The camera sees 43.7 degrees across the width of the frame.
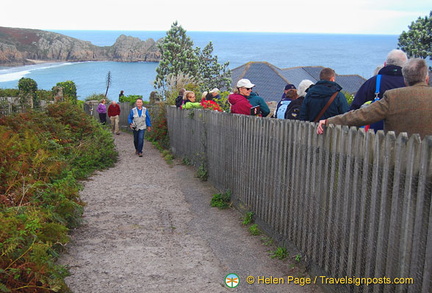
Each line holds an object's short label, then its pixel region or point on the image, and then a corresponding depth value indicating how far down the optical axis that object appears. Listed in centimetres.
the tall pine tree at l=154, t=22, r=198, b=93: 3759
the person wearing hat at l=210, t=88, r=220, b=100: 1314
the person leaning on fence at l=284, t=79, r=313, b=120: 778
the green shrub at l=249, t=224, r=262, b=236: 749
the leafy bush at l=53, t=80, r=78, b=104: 4404
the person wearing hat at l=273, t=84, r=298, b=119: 860
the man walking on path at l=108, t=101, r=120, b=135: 2612
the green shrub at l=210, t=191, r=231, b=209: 930
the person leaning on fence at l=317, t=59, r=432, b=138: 470
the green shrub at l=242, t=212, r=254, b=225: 804
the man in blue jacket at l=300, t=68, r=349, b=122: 665
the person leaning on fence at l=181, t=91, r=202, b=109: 1401
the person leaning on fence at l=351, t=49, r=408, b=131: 601
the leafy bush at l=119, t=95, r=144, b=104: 3626
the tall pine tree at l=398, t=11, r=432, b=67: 3038
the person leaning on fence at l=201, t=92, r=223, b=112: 1236
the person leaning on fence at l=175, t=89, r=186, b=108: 1564
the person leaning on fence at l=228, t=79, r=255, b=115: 926
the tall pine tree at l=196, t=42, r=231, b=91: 3656
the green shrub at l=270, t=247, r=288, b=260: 641
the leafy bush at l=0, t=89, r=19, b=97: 3397
